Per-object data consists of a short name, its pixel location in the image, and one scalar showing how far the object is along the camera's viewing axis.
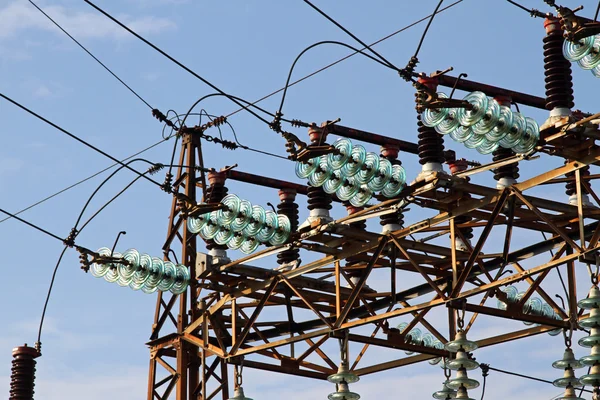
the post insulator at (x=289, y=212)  25.28
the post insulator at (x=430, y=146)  21.84
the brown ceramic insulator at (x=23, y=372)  26.83
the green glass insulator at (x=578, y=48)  18.53
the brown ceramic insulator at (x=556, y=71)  20.66
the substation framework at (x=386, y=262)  21.17
